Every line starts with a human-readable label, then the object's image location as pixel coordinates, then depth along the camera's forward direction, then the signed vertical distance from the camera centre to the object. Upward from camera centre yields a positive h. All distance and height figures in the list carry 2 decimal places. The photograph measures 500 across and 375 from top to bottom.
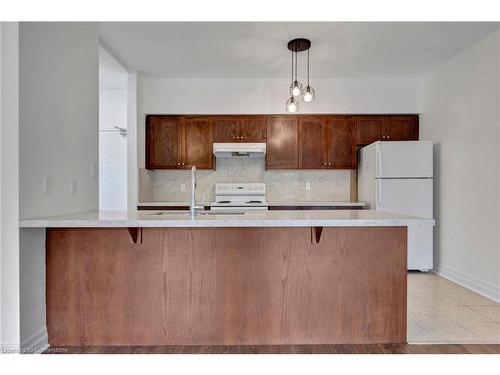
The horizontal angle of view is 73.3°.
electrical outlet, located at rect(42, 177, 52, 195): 2.11 -0.02
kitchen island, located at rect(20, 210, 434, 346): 2.19 -0.67
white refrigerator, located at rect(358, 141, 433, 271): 4.08 +0.08
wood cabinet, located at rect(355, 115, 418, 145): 4.59 +0.76
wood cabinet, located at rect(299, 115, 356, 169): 4.59 +0.56
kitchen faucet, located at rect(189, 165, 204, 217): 2.39 -0.10
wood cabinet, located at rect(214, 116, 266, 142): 4.57 +0.75
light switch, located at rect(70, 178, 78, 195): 2.43 -0.03
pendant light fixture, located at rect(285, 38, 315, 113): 3.17 +1.41
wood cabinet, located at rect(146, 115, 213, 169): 4.57 +0.58
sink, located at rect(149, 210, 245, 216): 2.62 -0.23
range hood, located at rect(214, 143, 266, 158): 4.43 +0.46
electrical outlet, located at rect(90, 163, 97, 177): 2.74 +0.10
